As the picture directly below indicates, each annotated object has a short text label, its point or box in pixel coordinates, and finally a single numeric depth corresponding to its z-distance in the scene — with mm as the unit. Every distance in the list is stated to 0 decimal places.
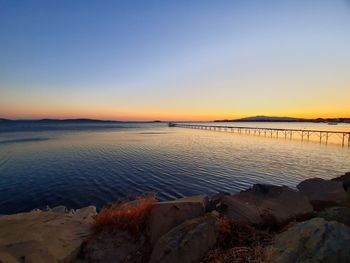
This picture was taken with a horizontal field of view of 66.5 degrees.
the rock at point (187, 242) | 4992
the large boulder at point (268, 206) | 6551
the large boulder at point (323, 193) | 8648
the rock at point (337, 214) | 5586
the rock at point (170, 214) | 6168
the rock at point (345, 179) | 11876
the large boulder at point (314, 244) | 3674
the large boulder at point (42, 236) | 5512
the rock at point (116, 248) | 5883
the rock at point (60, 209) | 11098
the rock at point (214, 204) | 7090
